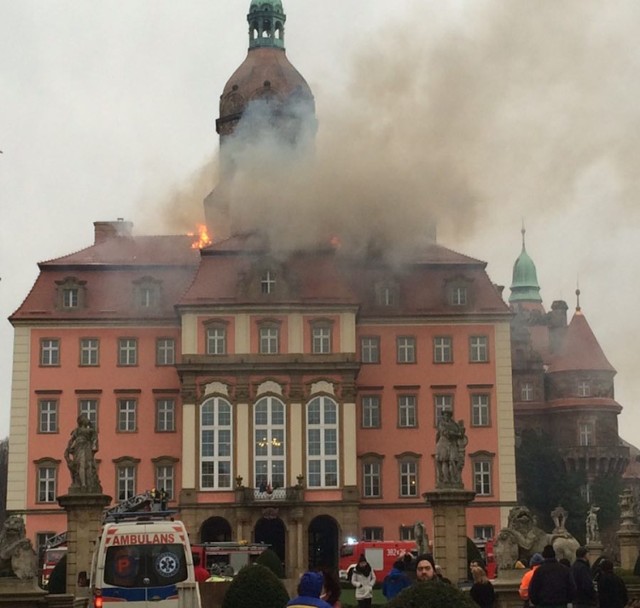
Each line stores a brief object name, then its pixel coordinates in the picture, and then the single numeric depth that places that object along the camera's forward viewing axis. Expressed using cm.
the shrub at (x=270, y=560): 5447
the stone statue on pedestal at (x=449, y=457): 4394
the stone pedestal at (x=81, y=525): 4528
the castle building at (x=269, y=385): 7594
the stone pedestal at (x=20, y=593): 3616
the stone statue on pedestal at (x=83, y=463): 4641
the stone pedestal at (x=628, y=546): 5941
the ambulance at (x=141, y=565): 2988
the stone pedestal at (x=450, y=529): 4350
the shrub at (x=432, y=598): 1642
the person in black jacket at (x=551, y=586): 2528
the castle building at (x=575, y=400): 10462
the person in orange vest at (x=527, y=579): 2860
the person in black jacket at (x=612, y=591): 2653
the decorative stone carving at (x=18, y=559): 3691
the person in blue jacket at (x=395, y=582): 3031
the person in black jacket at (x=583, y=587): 2656
